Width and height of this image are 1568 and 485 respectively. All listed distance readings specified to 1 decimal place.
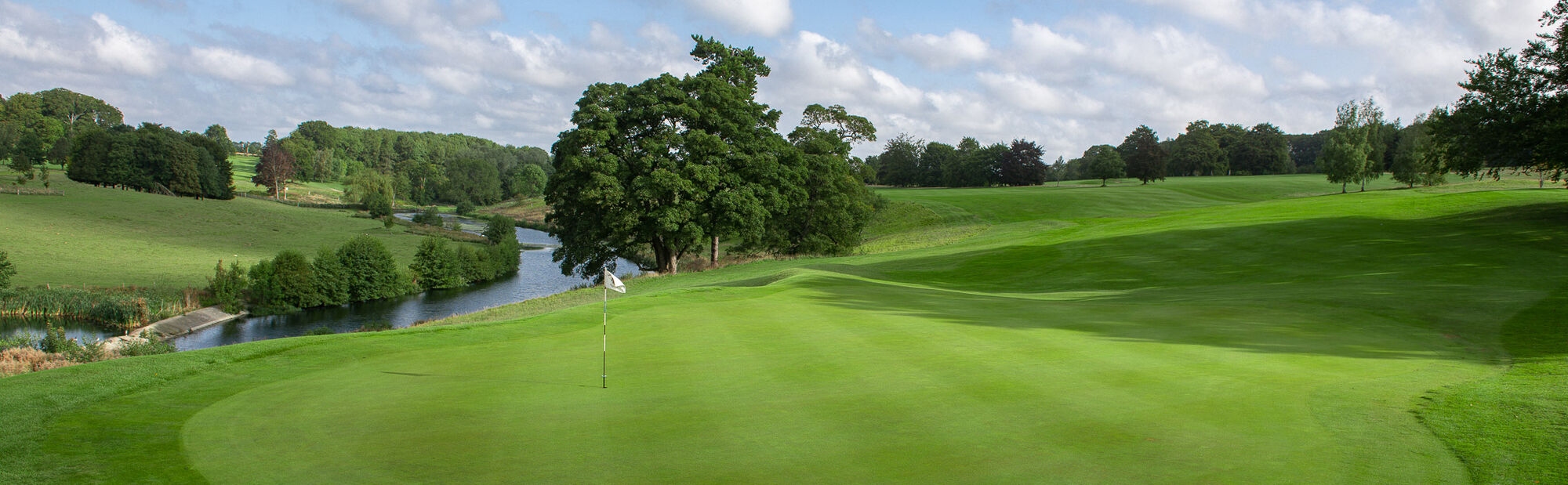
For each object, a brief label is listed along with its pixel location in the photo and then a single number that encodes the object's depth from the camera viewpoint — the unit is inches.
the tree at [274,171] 4987.7
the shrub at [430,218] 3811.5
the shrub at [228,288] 1700.3
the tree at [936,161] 4480.1
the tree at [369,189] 4387.3
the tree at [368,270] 1959.9
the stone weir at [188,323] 1454.2
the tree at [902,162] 4596.5
